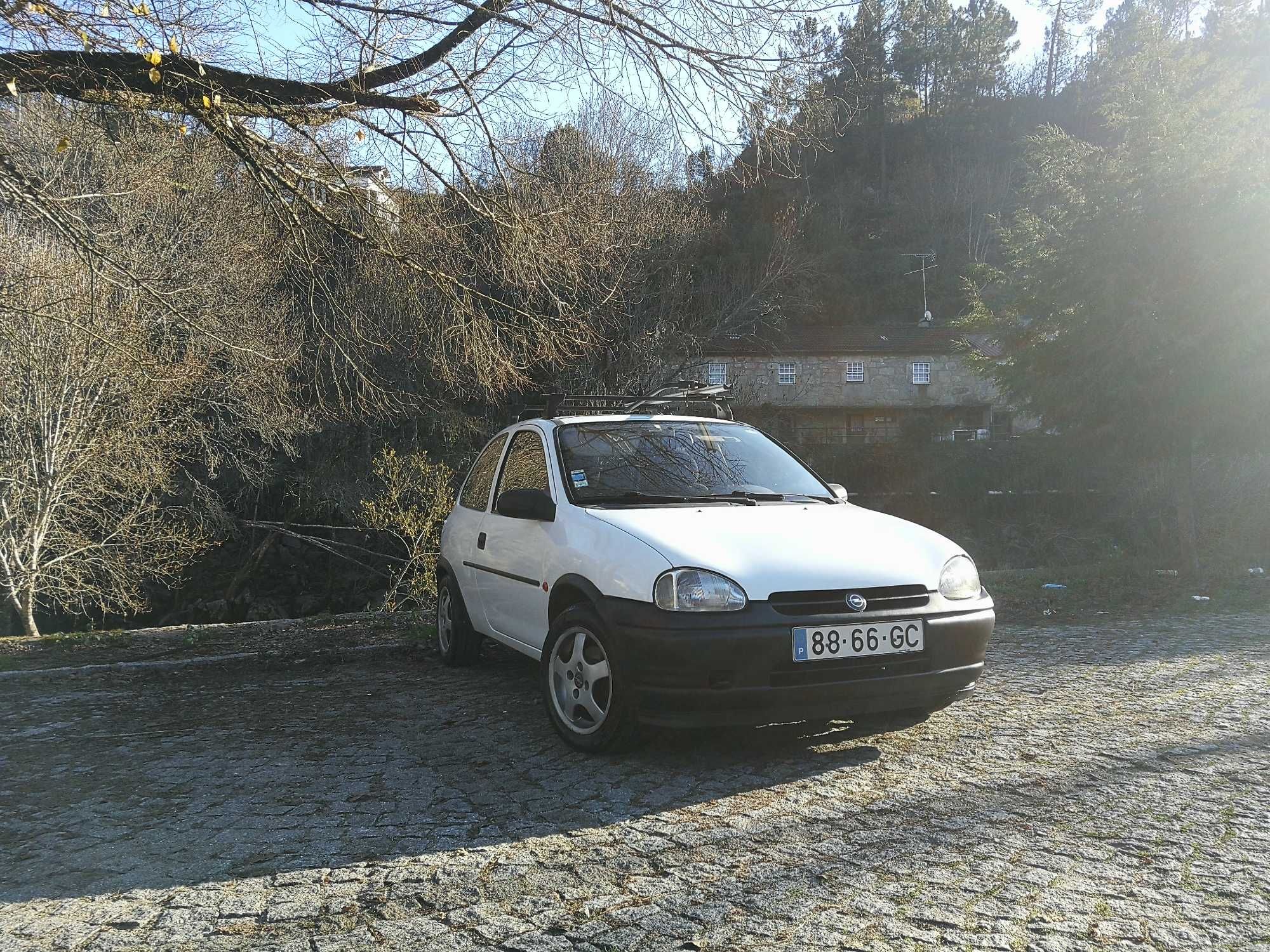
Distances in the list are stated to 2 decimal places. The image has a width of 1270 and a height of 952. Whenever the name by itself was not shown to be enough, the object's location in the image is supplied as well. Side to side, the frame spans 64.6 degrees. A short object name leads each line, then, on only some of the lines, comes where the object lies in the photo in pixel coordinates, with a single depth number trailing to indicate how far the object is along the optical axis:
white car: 4.27
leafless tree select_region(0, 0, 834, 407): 6.70
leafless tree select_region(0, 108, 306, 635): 14.25
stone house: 48.06
